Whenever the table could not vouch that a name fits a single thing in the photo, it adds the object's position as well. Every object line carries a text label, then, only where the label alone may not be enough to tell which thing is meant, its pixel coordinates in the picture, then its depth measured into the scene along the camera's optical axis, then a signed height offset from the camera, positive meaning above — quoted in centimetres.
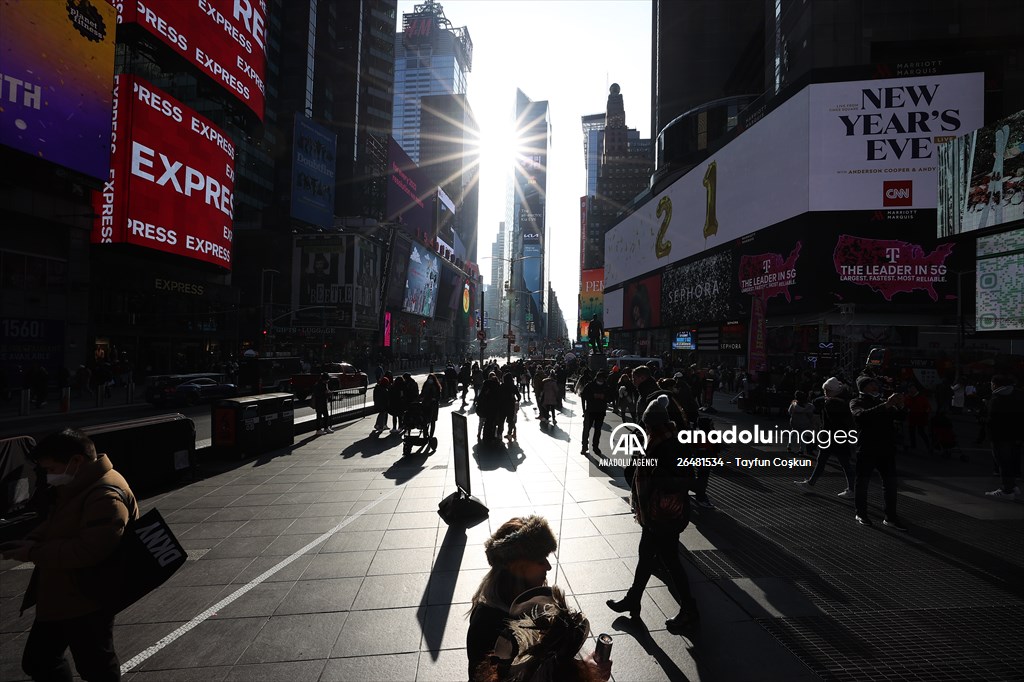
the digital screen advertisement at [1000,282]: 1677 +268
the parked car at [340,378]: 2441 -200
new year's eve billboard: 3588 +1634
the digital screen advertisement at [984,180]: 1648 +642
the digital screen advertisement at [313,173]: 5988 +2146
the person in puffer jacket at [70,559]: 271 -122
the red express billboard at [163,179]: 2878 +1020
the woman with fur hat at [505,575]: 203 -99
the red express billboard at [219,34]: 2916 +2004
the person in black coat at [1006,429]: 789 -114
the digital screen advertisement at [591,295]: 12400 +1383
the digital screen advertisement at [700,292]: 4912 +674
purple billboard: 2106 +1190
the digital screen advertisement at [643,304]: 6944 +696
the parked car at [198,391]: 2131 -238
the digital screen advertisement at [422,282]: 8150 +1110
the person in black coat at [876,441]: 664 -116
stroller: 1203 -205
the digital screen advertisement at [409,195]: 8119 +2701
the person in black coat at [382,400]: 1488 -173
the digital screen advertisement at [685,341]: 5756 +117
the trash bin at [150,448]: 805 -193
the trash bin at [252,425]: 1105 -201
